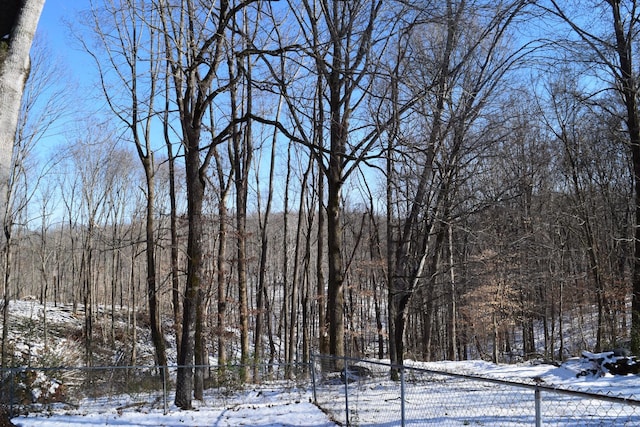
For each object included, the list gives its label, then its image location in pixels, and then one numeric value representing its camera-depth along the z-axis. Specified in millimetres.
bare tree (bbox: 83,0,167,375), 12891
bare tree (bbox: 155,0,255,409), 9016
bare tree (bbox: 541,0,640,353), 11914
